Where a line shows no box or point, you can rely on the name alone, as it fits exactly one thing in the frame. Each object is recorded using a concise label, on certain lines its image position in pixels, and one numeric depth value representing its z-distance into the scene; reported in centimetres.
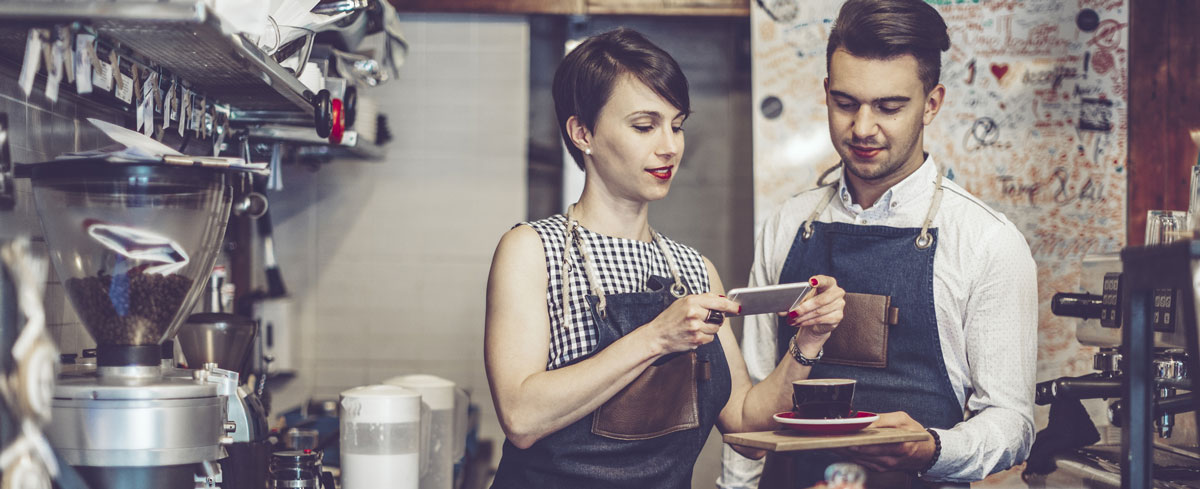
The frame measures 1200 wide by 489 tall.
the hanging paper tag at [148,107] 170
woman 172
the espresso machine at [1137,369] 133
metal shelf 123
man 203
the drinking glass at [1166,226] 204
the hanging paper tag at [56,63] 129
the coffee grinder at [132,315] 129
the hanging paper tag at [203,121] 201
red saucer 161
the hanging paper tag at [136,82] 164
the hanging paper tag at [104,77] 150
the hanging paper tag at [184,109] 185
